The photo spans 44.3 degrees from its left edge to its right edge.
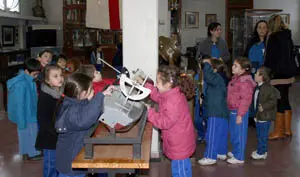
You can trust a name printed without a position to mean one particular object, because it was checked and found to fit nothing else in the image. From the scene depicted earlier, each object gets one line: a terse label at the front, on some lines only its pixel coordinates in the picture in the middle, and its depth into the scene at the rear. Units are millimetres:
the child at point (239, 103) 4020
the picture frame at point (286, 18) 13234
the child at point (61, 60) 4631
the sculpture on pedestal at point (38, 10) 11633
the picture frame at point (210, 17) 13281
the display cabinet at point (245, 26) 8578
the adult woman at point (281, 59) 5070
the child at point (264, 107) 4324
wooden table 1980
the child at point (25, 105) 4254
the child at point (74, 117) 2055
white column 4031
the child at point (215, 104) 3984
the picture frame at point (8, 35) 10031
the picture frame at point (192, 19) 13307
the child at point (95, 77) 3129
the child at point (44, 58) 4680
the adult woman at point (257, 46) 5339
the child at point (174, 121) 2668
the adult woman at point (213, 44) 5167
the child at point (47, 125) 3242
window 9547
